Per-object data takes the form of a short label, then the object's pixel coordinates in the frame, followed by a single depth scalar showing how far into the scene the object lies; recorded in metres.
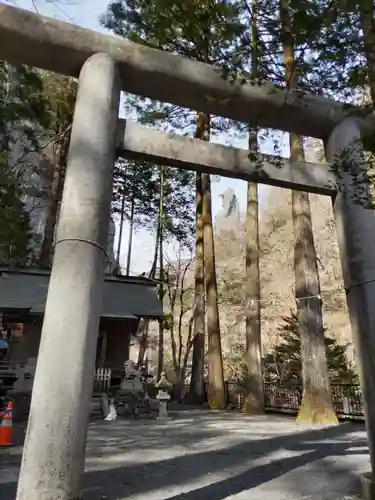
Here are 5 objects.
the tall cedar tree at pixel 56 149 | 10.89
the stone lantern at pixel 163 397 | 8.84
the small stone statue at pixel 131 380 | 10.07
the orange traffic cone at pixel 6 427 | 5.10
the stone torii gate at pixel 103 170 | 2.33
